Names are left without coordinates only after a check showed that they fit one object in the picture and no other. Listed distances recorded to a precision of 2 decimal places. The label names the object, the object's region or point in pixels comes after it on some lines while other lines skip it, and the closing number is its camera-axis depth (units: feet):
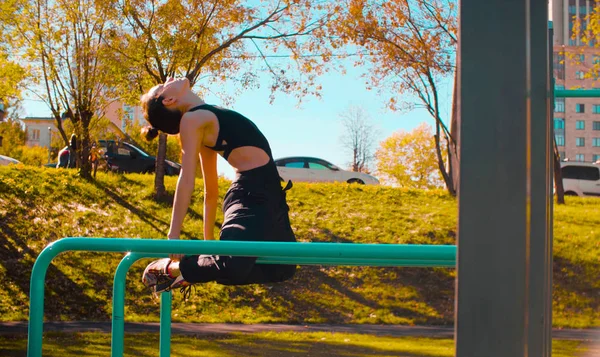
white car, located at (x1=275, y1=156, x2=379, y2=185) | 59.52
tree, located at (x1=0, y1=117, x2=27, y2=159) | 99.25
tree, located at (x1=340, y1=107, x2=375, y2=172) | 85.35
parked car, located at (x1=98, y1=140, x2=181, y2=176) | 59.72
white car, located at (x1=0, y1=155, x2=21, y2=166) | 60.41
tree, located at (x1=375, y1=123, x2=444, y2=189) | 110.93
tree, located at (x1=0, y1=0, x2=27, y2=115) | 45.19
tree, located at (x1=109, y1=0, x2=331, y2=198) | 44.11
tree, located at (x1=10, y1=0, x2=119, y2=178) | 47.11
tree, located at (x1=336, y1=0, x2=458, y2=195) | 47.44
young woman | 8.21
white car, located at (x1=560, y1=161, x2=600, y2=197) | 60.44
